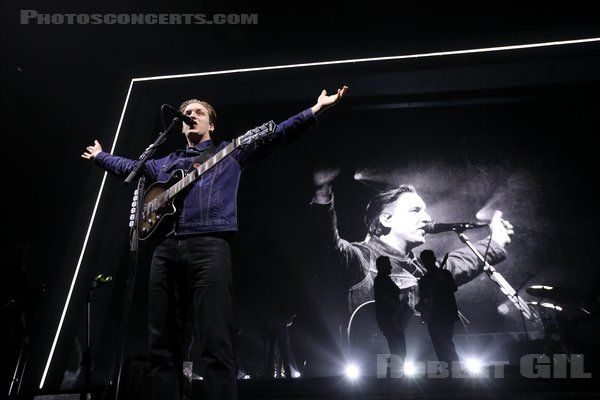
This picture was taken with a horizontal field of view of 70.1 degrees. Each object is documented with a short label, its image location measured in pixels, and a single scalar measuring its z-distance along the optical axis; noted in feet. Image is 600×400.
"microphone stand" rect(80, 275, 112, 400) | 11.36
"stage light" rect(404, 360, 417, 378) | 18.75
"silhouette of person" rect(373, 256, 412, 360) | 17.67
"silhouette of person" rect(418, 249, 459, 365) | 16.94
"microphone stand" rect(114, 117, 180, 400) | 8.42
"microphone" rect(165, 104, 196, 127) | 9.18
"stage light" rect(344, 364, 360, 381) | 20.02
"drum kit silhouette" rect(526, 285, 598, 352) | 18.60
